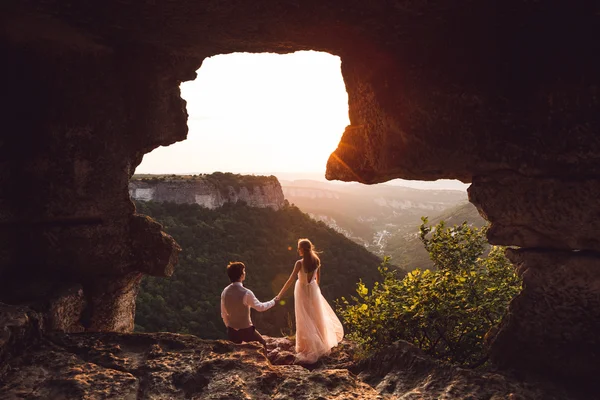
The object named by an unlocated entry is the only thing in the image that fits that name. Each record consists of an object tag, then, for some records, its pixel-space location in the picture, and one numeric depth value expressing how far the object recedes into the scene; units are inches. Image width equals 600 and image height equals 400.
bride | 192.5
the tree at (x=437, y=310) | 190.4
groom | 175.6
